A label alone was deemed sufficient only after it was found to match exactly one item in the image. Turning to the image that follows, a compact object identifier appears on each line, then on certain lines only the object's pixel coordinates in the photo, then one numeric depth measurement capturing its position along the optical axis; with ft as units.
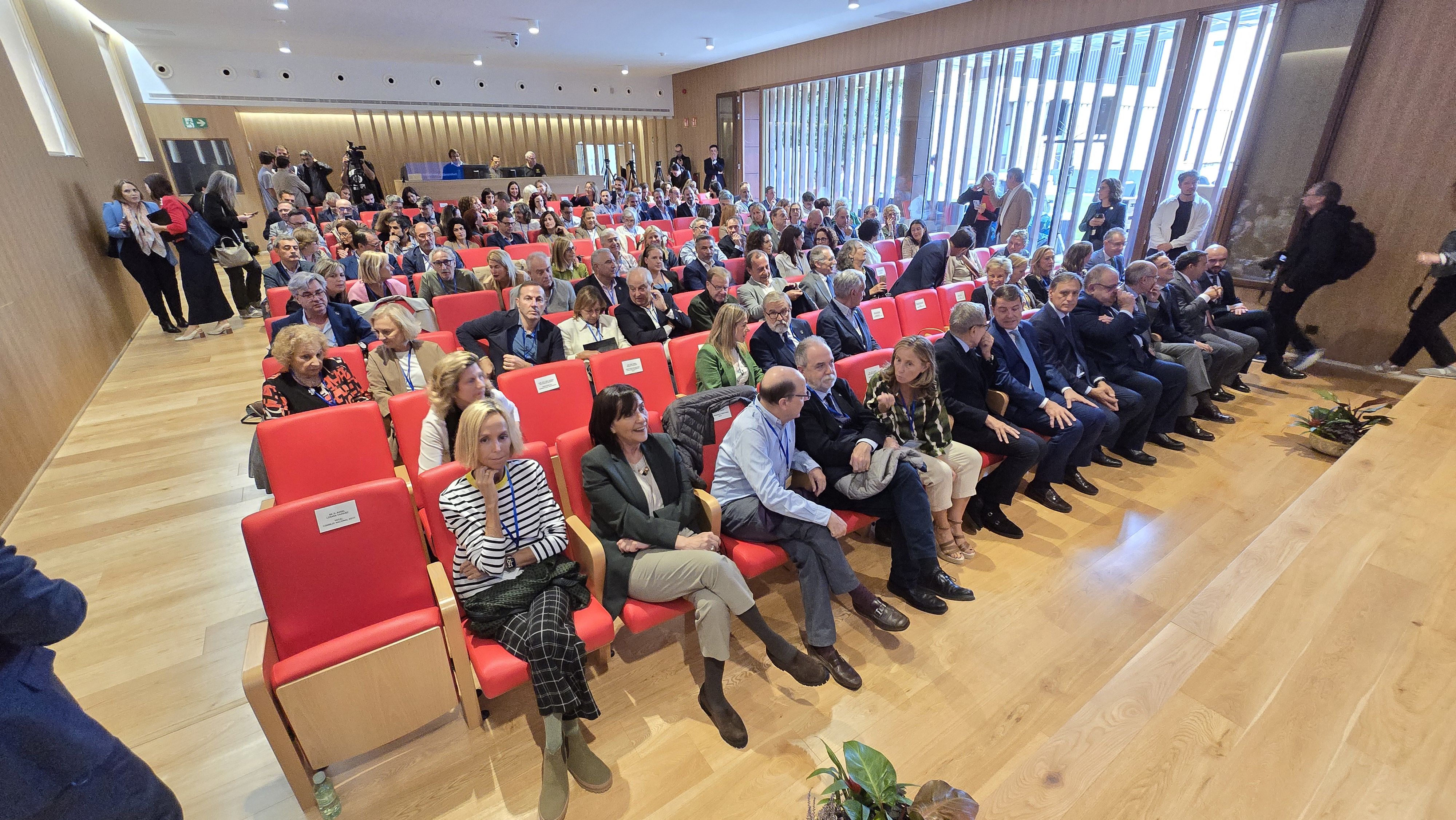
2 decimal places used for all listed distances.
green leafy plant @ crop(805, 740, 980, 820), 4.04
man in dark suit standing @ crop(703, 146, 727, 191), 40.98
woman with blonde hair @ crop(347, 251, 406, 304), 14.06
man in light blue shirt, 7.63
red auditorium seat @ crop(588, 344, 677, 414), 10.68
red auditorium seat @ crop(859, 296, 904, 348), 13.94
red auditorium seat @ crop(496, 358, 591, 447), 9.73
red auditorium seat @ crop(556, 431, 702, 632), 6.91
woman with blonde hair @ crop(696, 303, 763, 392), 10.69
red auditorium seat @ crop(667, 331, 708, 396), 11.44
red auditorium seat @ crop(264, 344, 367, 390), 10.64
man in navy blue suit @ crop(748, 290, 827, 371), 11.46
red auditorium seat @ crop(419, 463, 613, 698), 6.08
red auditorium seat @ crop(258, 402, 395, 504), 7.89
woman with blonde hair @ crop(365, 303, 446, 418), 10.09
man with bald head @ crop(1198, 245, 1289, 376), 16.43
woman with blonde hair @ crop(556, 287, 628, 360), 12.73
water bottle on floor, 5.89
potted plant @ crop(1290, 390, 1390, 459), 12.21
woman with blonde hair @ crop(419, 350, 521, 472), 7.44
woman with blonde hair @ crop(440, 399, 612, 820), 6.08
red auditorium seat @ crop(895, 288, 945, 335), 14.73
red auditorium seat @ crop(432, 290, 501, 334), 14.19
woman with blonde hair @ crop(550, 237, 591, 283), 16.99
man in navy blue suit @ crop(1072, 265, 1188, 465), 12.51
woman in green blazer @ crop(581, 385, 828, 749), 6.90
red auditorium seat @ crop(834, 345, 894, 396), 10.23
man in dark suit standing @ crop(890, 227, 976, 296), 17.35
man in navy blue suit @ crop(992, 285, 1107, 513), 10.87
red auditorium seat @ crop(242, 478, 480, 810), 5.56
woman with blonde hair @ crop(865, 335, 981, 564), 9.07
